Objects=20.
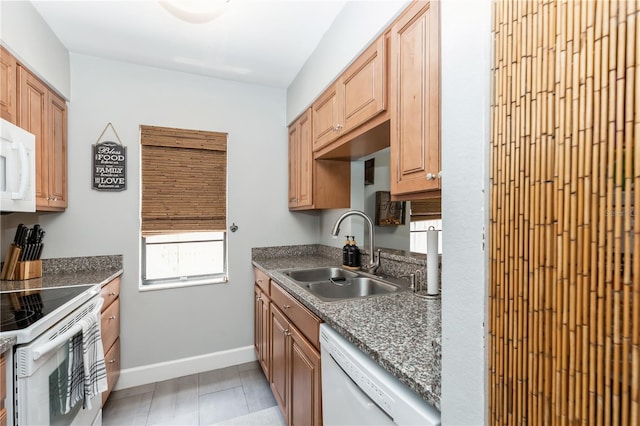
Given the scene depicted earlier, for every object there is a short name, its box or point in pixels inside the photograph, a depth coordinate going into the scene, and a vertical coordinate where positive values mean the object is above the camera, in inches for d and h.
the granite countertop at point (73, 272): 73.6 -19.1
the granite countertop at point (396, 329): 29.8 -17.4
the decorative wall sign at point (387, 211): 81.5 -0.2
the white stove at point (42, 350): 44.8 -23.3
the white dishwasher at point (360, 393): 29.1 -21.6
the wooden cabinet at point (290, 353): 53.6 -33.4
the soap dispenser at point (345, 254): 89.8 -13.9
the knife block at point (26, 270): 77.2 -16.6
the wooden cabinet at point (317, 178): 95.0 +11.1
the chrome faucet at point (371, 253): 81.7 -12.4
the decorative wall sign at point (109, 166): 92.7 +14.5
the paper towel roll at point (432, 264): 55.4 -10.7
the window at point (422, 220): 69.4 -2.5
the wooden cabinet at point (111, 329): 78.2 -34.7
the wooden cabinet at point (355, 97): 57.3 +27.0
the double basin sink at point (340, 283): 71.6 -20.1
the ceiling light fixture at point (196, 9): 62.6 +47.2
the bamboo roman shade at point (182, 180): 97.9 +10.6
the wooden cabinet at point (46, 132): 71.7 +21.3
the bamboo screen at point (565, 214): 14.4 -0.2
